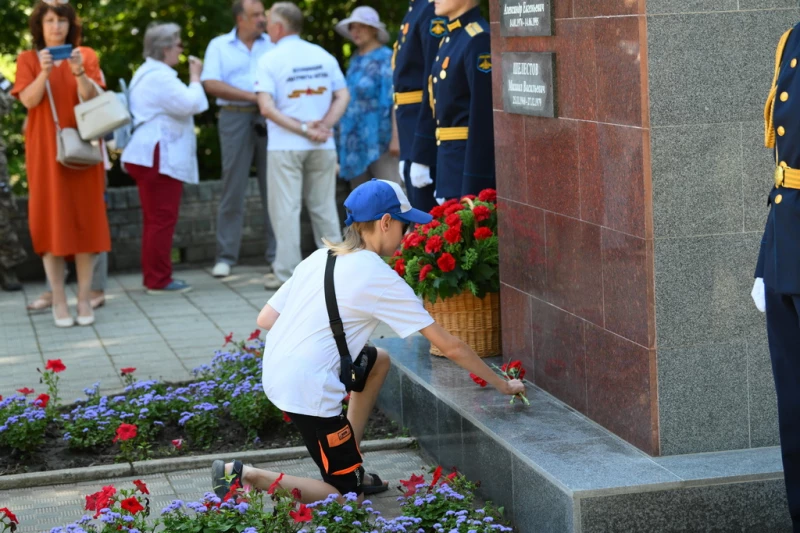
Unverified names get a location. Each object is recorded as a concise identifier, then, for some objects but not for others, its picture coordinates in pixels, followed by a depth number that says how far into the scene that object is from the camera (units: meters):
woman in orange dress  7.92
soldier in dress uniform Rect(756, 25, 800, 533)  3.36
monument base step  3.79
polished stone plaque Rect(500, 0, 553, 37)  4.61
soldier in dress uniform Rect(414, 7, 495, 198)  5.93
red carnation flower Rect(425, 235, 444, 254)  5.53
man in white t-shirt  9.12
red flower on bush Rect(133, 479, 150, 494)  3.85
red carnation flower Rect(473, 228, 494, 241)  5.58
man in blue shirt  9.99
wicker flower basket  5.70
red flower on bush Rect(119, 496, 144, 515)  3.73
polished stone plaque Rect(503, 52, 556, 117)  4.63
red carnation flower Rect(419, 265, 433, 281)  5.57
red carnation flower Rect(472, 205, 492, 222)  5.61
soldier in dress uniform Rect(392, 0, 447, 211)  6.96
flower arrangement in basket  5.58
